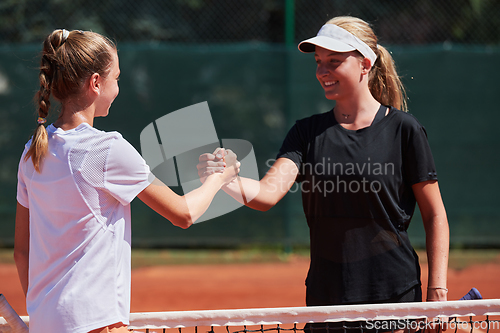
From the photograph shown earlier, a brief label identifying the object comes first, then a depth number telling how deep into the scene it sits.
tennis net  7.13
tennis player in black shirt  7.20
